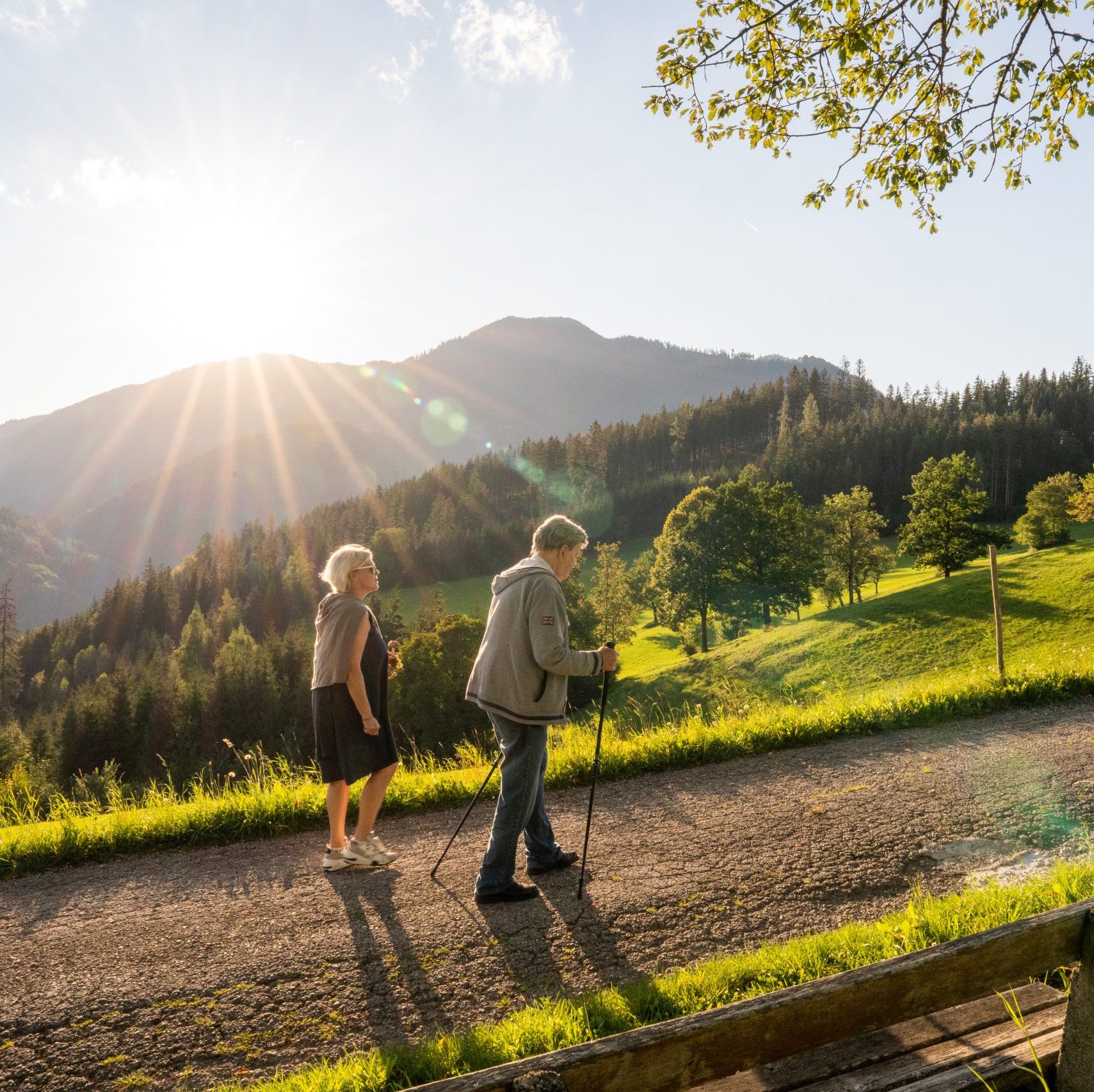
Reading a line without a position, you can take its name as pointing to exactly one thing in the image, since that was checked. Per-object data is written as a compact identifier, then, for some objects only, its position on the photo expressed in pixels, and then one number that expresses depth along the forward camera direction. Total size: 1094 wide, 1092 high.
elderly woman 6.11
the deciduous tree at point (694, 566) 52.91
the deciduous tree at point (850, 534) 57.88
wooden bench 2.29
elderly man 5.25
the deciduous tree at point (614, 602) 61.56
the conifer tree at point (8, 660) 79.06
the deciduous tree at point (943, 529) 49.81
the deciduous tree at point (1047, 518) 59.44
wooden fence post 10.44
